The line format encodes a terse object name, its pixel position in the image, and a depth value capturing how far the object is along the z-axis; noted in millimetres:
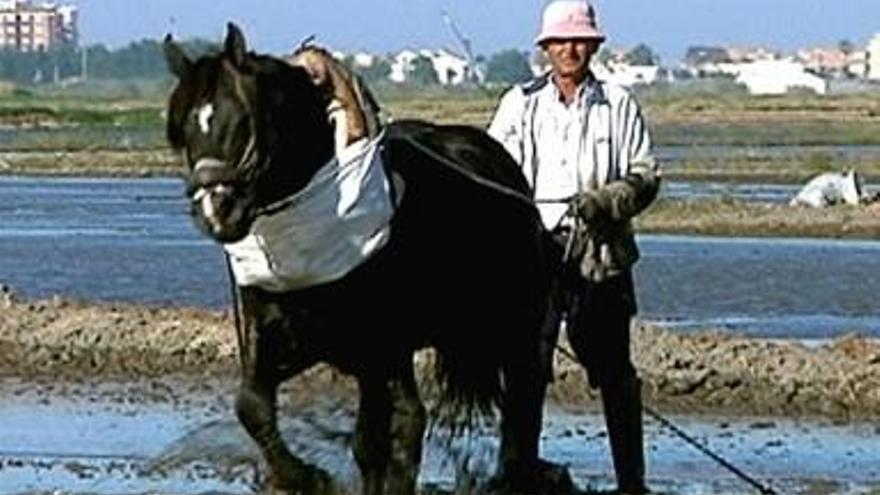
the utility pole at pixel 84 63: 167000
